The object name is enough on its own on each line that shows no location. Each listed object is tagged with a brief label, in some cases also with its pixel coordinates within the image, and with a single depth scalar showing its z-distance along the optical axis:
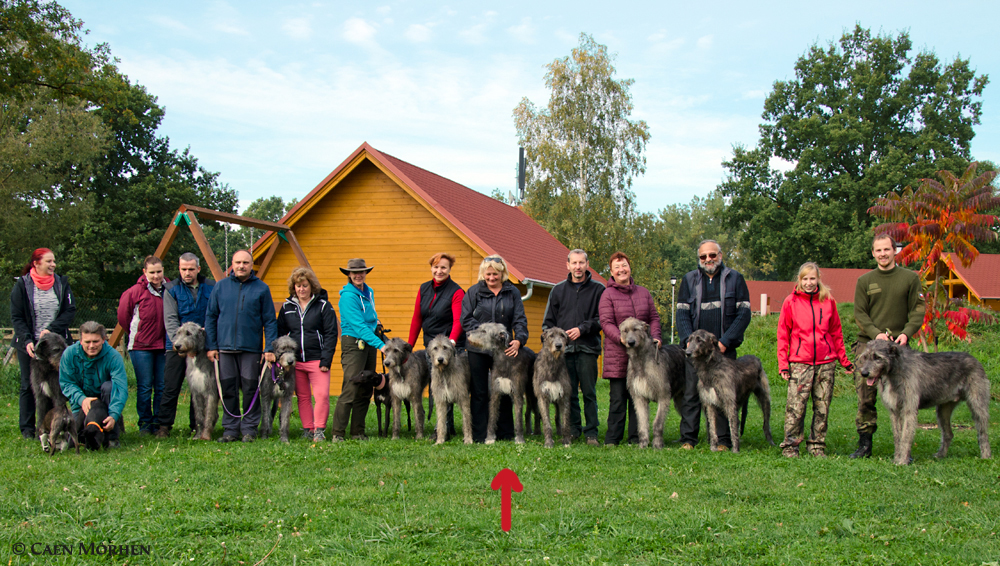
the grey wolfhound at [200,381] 7.90
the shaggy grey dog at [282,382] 7.86
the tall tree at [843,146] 38.34
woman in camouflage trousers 7.02
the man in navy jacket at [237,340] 7.95
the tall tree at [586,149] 32.28
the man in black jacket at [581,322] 7.93
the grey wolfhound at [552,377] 7.44
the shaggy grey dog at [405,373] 7.94
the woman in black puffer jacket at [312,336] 8.12
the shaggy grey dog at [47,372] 7.57
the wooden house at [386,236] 15.87
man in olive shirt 7.04
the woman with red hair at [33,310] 7.92
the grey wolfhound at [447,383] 7.66
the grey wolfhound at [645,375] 7.41
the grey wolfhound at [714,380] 7.22
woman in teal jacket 8.00
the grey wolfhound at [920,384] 6.64
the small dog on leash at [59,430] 7.02
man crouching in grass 7.35
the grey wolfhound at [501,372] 7.56
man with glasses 7.44
